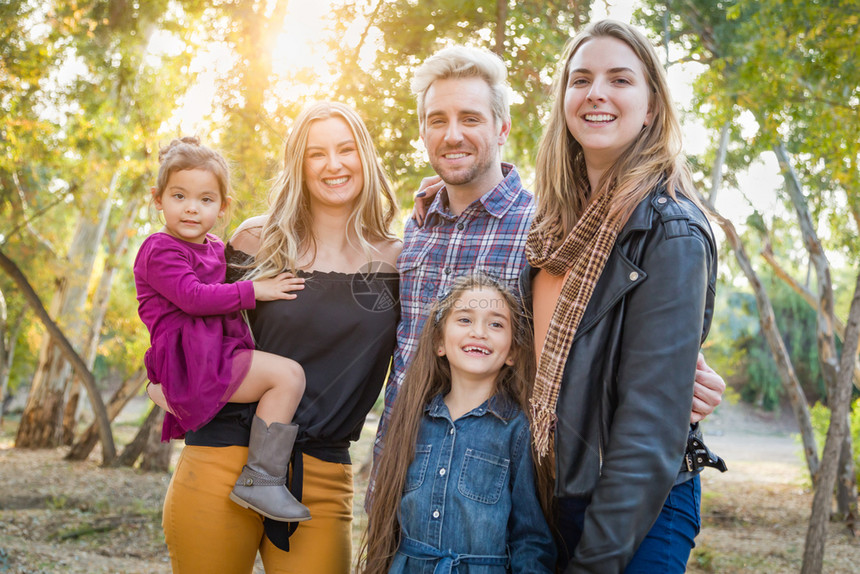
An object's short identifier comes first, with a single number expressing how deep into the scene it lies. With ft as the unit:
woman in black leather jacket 5.27
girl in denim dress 7.04
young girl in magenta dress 8.06
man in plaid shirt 8.64
